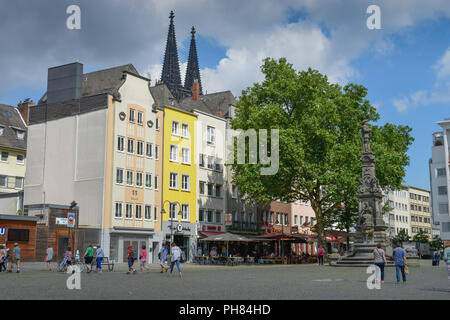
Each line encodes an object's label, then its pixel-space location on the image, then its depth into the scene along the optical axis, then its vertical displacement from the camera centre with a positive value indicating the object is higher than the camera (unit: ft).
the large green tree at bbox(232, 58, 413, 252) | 158.81 +30.32
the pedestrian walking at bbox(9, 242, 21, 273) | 104.36 -1.38
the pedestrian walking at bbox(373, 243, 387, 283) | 70.54 -1.33
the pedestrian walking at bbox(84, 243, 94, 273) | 103.09 -1.91
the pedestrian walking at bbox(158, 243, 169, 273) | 101.65 -1.73
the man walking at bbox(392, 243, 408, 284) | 70.44 -1.57
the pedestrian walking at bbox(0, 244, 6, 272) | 105.37 -1.85
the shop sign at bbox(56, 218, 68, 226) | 160.86 +6.95
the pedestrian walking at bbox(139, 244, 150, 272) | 108.78 -2.19
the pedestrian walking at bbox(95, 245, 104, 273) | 102.37 -1.97
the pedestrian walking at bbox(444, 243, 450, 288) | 61.60 -0.96
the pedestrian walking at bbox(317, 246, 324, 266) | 156.66 -2.14
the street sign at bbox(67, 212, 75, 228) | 107.62 +5.10
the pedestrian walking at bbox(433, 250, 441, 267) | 163.80 -3.38
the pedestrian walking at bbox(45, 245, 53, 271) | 112.78 -1.69
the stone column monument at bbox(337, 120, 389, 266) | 119.34 +5.54
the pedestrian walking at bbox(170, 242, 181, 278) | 90.68 -1.22
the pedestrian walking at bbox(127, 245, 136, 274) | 99.96 -2.18
